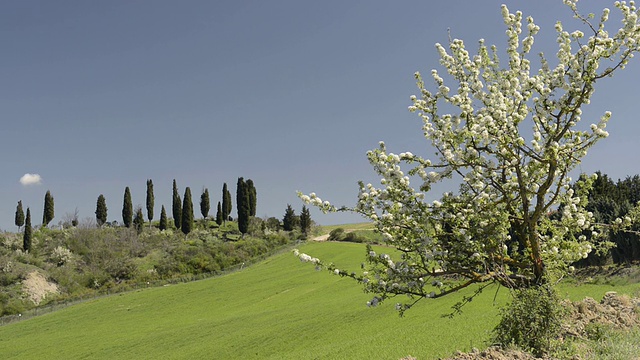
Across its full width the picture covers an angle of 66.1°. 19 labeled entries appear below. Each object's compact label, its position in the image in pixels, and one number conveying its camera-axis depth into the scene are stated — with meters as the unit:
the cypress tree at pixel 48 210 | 96.31
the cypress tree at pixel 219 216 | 106.50
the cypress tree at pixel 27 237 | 78.44
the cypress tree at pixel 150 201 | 98.81
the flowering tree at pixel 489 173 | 10.13
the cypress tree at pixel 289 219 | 105.44
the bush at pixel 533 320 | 10.86
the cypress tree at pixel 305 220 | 96.56
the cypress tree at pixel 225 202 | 107.21
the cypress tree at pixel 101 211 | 99.31
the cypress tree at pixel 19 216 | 96.50
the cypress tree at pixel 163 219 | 97.94
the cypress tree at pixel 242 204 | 92.50
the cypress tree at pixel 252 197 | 101.44
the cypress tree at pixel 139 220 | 98.18
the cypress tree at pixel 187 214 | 93.31
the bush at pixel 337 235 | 84.74
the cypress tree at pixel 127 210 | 96.00
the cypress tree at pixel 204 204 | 109.12
